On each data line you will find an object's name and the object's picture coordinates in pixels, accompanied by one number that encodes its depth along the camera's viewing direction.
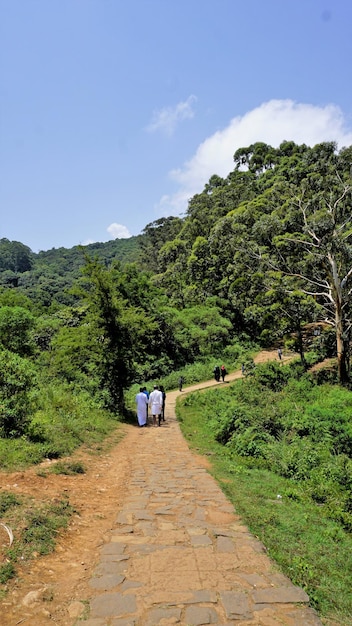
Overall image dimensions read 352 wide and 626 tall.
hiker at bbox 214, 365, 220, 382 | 26.73
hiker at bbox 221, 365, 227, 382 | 26.44
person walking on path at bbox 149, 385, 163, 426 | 14.09
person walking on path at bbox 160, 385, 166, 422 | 14.46
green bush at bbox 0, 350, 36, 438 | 8.62
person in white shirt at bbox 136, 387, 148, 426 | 13.77
